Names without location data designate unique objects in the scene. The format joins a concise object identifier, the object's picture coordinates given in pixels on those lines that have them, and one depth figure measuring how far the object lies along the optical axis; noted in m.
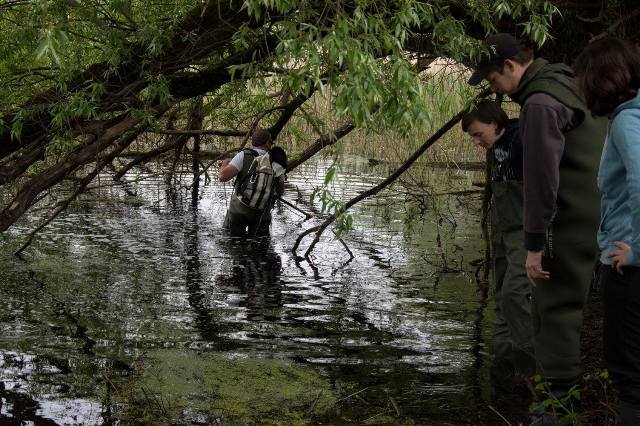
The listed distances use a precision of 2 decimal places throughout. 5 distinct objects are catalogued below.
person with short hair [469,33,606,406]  4.37
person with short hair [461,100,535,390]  5.28
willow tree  4.34
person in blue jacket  3.27
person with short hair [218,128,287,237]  10.30
